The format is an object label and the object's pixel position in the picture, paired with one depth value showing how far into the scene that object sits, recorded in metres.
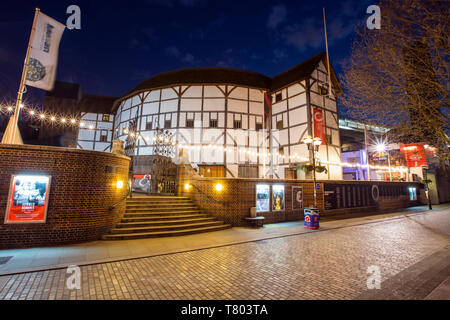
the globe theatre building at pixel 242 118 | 18.27
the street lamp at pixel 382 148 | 18.89
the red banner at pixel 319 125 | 17.11
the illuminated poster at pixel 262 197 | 10.38
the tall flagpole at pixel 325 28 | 12.55
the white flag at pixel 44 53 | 7.08
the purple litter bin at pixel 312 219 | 9.30
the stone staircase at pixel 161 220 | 7.39
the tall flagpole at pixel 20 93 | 6.63
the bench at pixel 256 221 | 9.53
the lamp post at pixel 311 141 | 9.69
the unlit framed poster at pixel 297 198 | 11.55
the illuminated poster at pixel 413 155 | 18.03
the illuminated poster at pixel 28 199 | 5.95
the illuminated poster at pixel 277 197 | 10.87
